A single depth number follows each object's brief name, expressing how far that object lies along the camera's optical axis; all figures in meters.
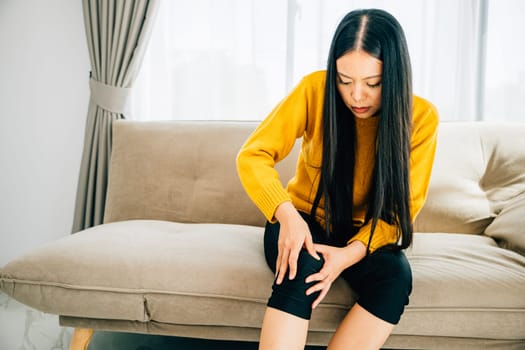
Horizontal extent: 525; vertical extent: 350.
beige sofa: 1.16
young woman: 0.99
